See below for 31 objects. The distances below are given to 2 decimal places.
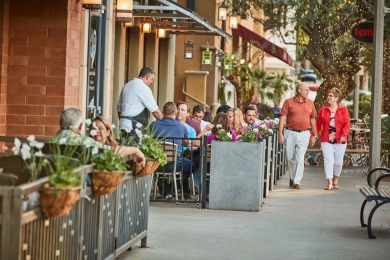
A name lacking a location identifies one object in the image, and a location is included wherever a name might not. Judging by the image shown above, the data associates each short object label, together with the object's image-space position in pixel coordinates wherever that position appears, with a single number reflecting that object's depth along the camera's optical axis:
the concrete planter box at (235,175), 14.91
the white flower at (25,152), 7.63
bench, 12.62
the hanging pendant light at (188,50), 28.52
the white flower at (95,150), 8.81
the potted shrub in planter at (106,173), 8.80
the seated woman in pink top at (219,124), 16.05
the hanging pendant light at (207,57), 31.20
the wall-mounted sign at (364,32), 19.62
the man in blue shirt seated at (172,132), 15.91
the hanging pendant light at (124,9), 17.77
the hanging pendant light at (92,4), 15.45
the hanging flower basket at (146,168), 10.46
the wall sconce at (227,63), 34.44
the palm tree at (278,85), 41.06
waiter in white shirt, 16.92
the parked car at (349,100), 61.03
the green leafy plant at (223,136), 14.92
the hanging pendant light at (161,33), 26.05
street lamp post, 18.48
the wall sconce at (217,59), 33.03
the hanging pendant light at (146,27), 24.27
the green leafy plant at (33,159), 7.68
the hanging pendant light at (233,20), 32.53
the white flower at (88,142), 8.86
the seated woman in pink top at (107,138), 10.21
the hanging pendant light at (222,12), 30.98
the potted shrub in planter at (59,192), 7.25
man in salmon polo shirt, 19.48
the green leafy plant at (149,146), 11.02
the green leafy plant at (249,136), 15.02
